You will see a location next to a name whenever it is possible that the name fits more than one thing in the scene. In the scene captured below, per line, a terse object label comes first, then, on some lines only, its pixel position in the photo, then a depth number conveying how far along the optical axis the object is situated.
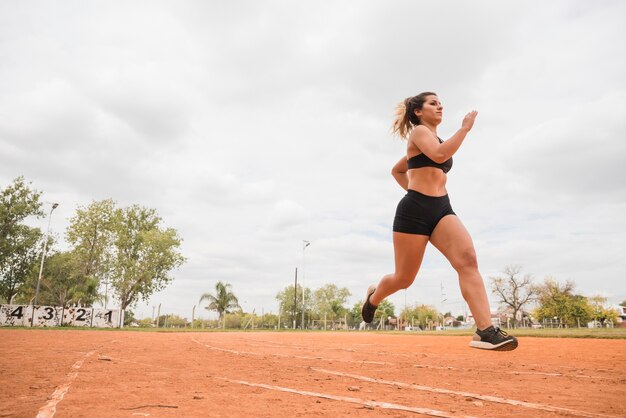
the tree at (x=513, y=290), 57.81
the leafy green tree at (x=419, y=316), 88.44
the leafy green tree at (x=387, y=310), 85.75
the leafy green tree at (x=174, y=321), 45.13
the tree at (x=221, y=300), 43.34
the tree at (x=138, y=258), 38.56
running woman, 2.80
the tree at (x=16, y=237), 36.56
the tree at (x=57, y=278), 40.12
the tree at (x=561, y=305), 53.78
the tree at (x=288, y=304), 75.62
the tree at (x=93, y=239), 38.25
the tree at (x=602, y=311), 61.64
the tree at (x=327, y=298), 76.81
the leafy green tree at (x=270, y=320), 68.06
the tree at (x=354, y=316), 78.36
